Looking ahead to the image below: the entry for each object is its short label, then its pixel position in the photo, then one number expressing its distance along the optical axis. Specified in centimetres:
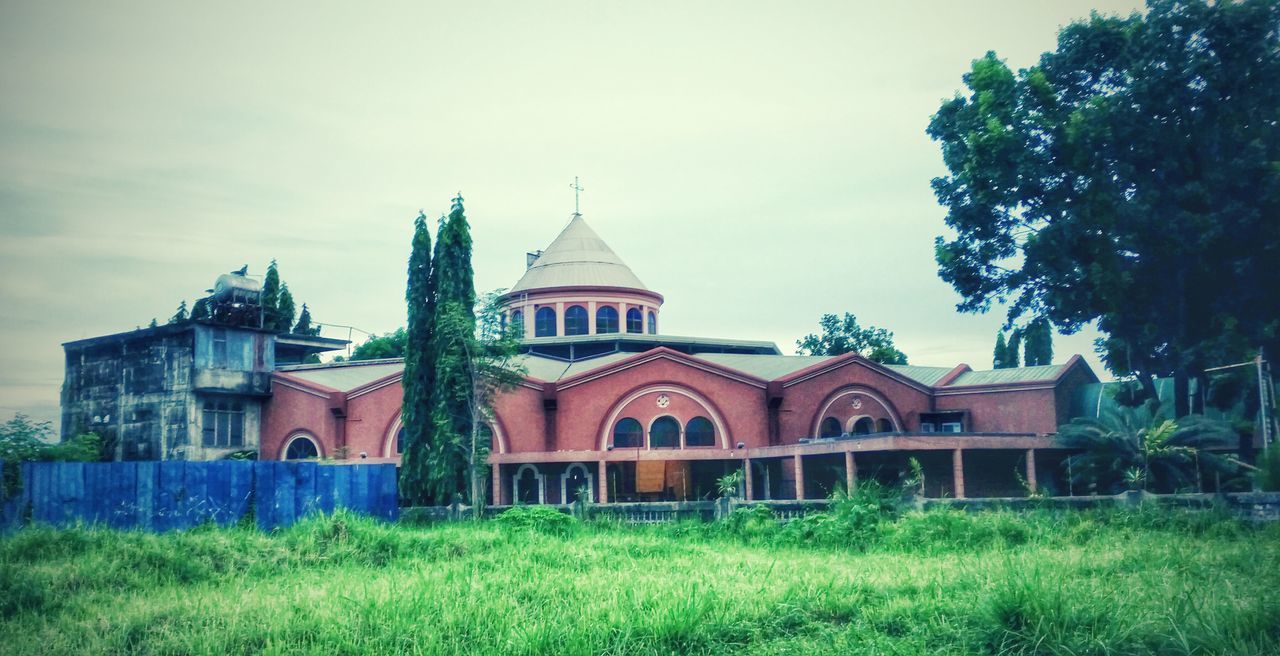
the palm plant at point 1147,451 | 2436
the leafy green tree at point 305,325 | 4983
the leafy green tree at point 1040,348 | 4441
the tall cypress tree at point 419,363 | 2655
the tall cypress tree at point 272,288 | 4462
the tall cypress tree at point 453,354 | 2558
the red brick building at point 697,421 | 2927
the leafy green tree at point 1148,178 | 2572
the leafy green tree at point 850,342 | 4656
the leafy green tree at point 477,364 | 2558
